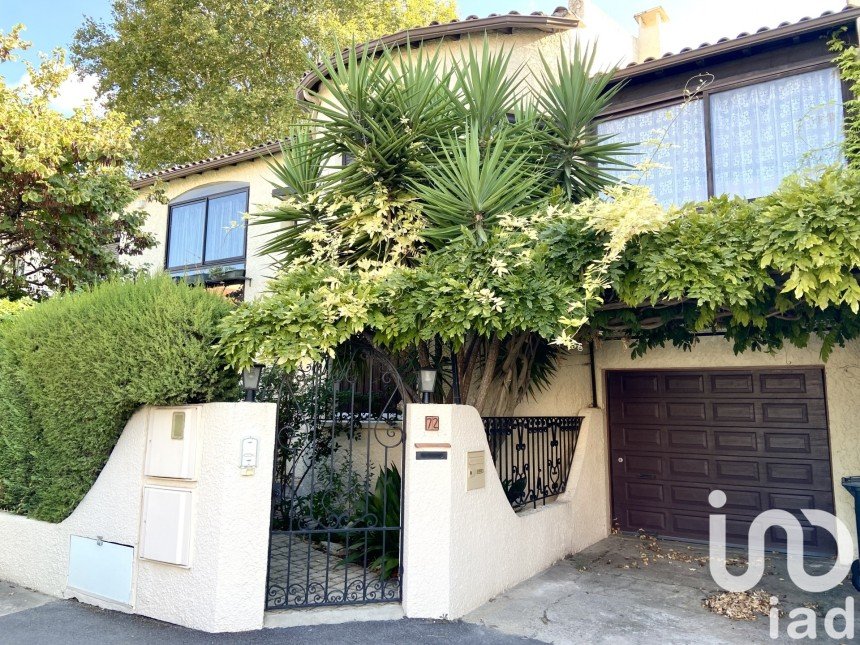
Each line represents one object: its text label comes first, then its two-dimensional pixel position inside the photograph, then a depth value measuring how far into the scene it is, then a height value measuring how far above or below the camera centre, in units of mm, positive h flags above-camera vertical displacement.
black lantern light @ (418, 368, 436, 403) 5656 +187
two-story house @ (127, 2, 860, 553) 7453 +509
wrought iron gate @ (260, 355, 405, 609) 5586 -1093
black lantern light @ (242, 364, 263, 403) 5395 +154
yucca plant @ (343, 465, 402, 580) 5906 -1356
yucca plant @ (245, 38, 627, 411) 5996 +2651
